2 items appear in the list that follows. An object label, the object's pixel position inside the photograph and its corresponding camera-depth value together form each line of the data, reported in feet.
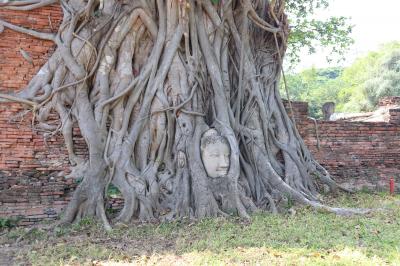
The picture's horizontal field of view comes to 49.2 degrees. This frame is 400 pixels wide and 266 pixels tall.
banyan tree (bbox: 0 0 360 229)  16.58
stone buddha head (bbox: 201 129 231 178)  16.88
